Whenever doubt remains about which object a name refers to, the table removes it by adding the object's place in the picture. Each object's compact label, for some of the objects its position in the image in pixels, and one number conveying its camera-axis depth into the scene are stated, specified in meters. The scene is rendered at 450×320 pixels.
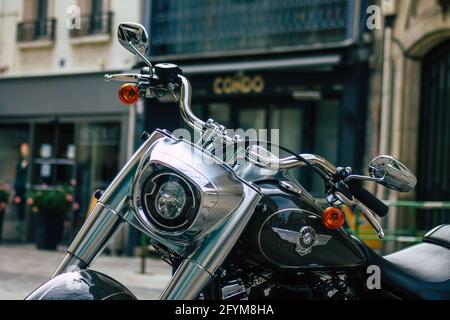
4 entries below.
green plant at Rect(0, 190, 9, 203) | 16.58
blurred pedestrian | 17.64
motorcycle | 3.05
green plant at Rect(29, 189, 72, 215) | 15.53
